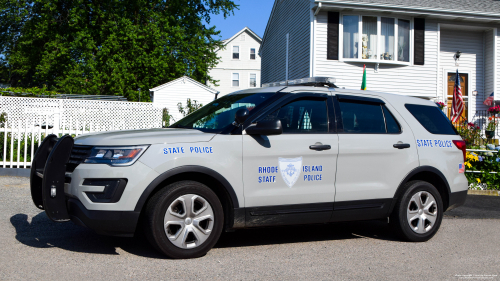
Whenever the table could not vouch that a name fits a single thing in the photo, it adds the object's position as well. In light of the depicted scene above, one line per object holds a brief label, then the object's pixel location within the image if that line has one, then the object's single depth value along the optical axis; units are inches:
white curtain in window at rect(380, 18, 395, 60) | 685.9
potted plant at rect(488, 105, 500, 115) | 689.0
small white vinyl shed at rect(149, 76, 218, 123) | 1051.9
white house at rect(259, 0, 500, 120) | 670.5
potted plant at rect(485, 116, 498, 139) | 658.8
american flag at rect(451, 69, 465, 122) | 671.1
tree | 1166.3
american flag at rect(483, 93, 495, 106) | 709.3
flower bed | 428.8
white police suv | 169.2
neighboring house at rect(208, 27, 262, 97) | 1700.7
